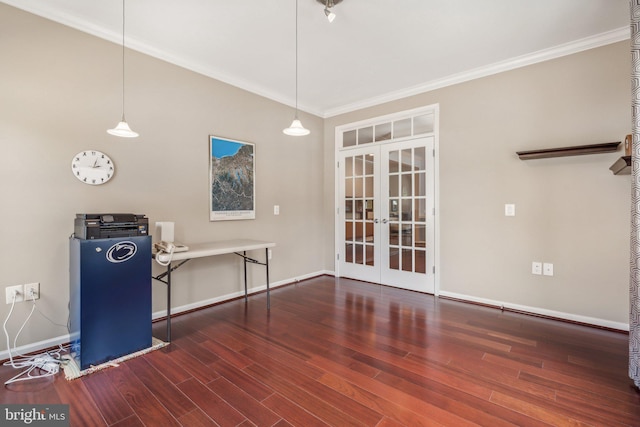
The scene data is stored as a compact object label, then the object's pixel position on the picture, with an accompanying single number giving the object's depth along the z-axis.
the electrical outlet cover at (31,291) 2.24
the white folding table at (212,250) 2.44
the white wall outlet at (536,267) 3.06
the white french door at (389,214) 3.83
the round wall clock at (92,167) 2.46
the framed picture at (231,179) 3.39
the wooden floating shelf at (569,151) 2.62
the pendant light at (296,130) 2.57
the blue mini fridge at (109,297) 2.04
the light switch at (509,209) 3.20
